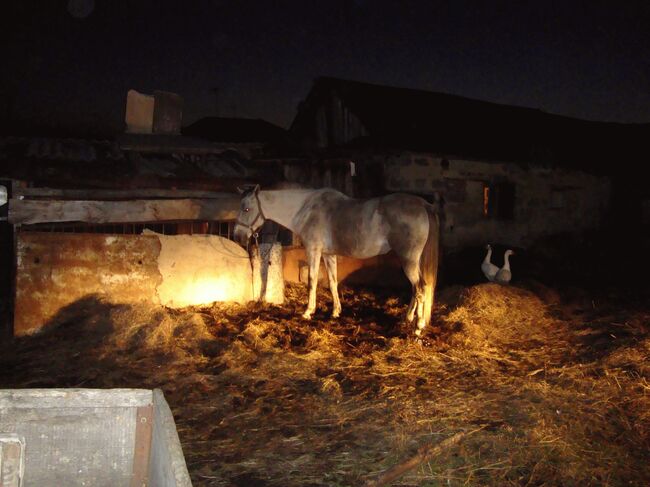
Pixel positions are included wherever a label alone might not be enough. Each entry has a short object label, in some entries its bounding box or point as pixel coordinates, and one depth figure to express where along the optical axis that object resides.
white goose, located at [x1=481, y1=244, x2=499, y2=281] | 9.42
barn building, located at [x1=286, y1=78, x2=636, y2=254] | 11.23
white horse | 7.17
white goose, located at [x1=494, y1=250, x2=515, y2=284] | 9.12
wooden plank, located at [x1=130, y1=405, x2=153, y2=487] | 2.96
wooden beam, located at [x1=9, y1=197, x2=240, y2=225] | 6.89
